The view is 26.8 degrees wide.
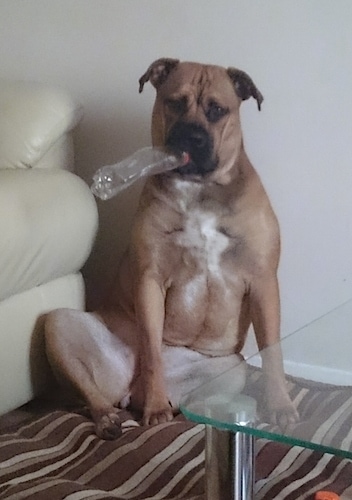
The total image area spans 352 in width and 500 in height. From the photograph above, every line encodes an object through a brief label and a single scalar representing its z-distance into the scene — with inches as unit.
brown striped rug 52.1
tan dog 64.6
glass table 37.7
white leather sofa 63.6
